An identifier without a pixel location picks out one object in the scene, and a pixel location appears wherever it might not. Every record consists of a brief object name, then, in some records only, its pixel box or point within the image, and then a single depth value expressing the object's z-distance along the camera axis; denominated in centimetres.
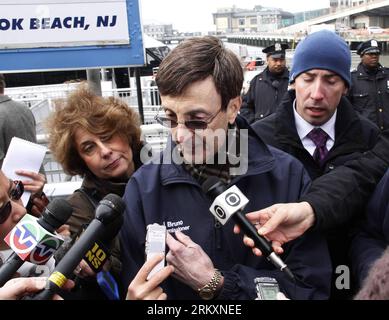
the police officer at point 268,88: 584
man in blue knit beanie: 196
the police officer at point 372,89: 554
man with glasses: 150
